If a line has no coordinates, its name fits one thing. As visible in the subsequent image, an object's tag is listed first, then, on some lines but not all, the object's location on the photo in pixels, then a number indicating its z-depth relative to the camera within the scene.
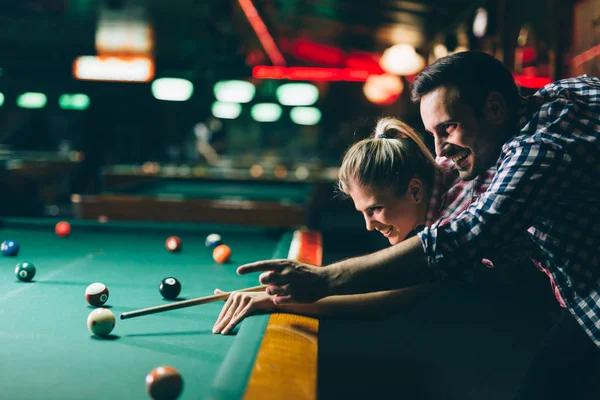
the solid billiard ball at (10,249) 2.66
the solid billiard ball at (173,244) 2.95
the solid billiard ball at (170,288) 1.92
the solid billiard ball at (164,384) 1.03
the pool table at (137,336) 1.13
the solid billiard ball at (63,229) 3.32
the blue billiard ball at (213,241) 3.10
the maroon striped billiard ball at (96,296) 1.82
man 1.33
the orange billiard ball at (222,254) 2.67
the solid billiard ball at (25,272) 2.15
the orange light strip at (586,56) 3.59
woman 2.15
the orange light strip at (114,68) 8.85
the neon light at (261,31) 4.84
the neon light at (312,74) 13.27
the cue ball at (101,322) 1.50
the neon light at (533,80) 7.42
